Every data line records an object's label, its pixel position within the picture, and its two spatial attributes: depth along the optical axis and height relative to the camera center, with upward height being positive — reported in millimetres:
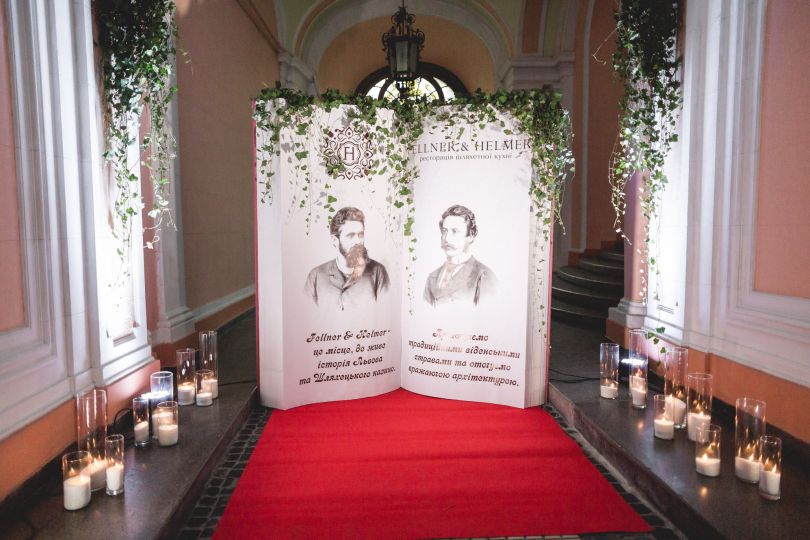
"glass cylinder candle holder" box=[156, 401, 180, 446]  3045 -1101
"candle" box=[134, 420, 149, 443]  3000 -1129
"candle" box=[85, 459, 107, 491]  2510 -1141
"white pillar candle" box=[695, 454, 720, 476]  2650 -1188
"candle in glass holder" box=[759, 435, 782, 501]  2396 -1100
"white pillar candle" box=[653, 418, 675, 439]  3109 -1177
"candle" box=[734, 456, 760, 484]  2568 -1176
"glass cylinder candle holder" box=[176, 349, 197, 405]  3697 -1028
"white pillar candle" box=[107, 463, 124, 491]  2475 -1140
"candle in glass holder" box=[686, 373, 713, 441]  3099 -1021
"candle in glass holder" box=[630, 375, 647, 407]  3623 -1118
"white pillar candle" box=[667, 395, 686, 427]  3295 -1130
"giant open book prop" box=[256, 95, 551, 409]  3850 -225
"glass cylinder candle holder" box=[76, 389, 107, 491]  2539 -958
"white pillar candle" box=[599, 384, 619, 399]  3825 -1177
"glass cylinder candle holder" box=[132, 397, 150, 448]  2986 -1061
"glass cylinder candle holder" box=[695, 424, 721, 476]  2648 -1119
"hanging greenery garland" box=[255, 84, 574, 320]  3750 +699
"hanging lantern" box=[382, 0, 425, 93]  5820 +1876
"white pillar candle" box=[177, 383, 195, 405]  3717 -1136
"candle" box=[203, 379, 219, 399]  3777 -1111
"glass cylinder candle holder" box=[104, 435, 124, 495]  2479 -1080
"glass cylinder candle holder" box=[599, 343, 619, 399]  3812 -1038
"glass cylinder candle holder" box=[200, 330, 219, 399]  3820 -914
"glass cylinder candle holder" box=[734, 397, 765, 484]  2527 -1015
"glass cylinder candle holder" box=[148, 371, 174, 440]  3275 -970
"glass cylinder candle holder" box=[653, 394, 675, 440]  3107 -1139
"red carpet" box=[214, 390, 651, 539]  2518 -1377
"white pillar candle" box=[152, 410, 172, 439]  3061 -1093
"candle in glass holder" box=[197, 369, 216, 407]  3703 -1108
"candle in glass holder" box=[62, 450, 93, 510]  2346 -1100
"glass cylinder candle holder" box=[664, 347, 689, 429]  3306 -975
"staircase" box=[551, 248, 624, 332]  6293 -830
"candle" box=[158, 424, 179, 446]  3041 -1161
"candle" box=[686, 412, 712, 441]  3062 -1125
